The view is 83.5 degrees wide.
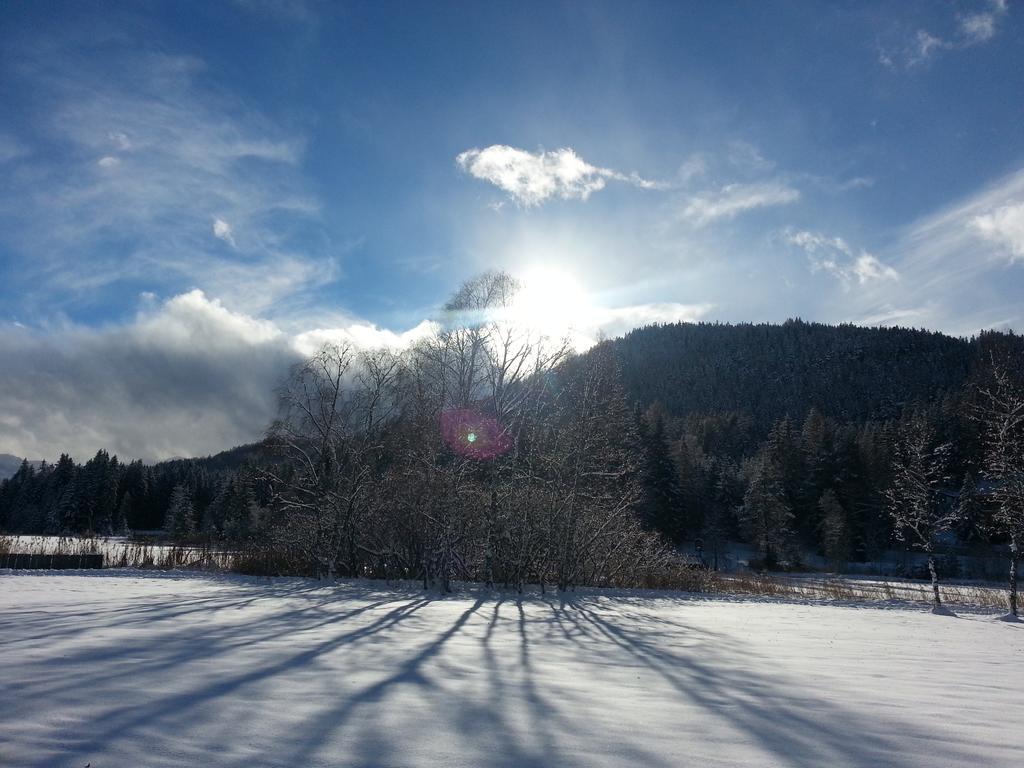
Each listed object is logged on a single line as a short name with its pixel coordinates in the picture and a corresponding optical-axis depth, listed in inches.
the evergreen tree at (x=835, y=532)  1694.1
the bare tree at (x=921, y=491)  654.5
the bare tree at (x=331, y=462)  657.6
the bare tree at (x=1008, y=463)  571.2
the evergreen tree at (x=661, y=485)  1672.0
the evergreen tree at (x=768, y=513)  1690.5
